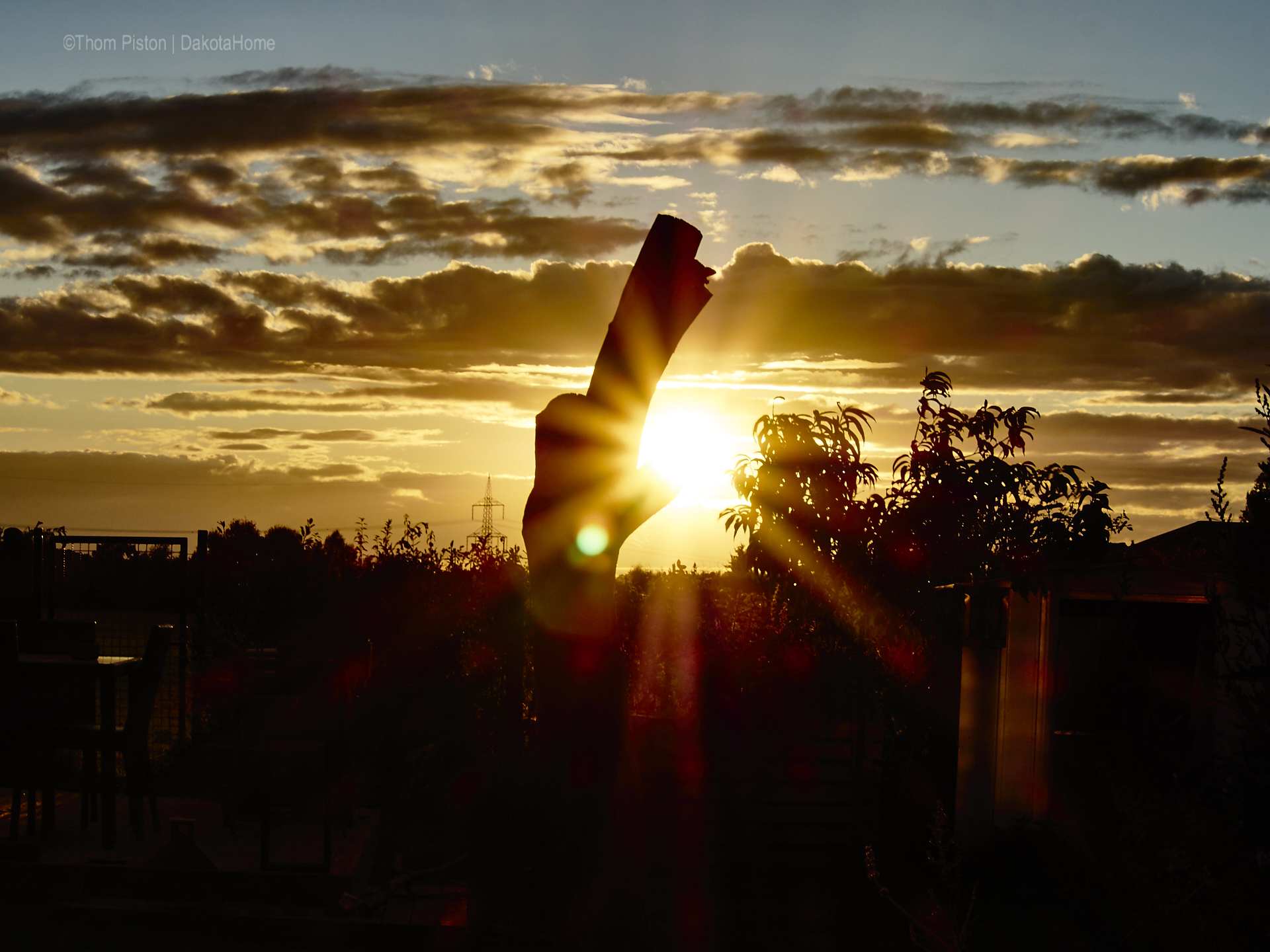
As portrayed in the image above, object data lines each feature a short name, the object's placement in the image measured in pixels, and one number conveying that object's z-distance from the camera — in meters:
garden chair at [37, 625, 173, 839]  6.74
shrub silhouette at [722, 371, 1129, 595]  7.86
